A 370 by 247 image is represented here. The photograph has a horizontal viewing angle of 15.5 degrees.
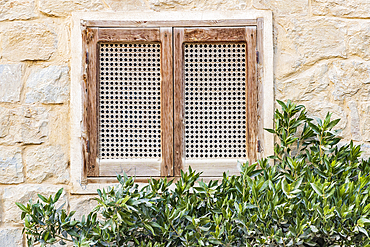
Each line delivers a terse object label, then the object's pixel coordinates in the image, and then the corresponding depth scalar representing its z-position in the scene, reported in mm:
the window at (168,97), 8352
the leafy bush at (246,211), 7896
